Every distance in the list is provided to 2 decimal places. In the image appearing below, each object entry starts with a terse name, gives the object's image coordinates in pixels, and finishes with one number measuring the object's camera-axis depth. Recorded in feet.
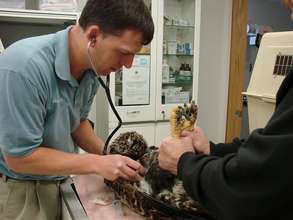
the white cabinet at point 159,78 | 8.53
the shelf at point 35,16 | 6.72
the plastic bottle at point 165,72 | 9.12
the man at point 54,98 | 3.07
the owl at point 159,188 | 2.80
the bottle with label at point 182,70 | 9.52
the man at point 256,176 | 1.80
